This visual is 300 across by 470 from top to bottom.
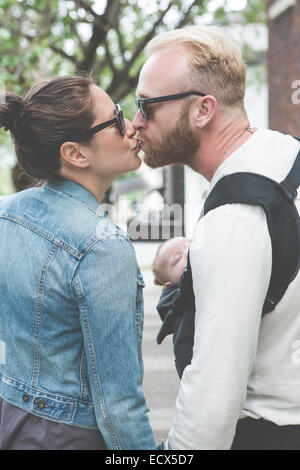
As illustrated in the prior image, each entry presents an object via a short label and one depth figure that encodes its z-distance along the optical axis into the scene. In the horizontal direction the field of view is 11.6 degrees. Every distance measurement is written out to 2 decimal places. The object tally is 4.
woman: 2.42
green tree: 8.45
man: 2.31
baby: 2.44
